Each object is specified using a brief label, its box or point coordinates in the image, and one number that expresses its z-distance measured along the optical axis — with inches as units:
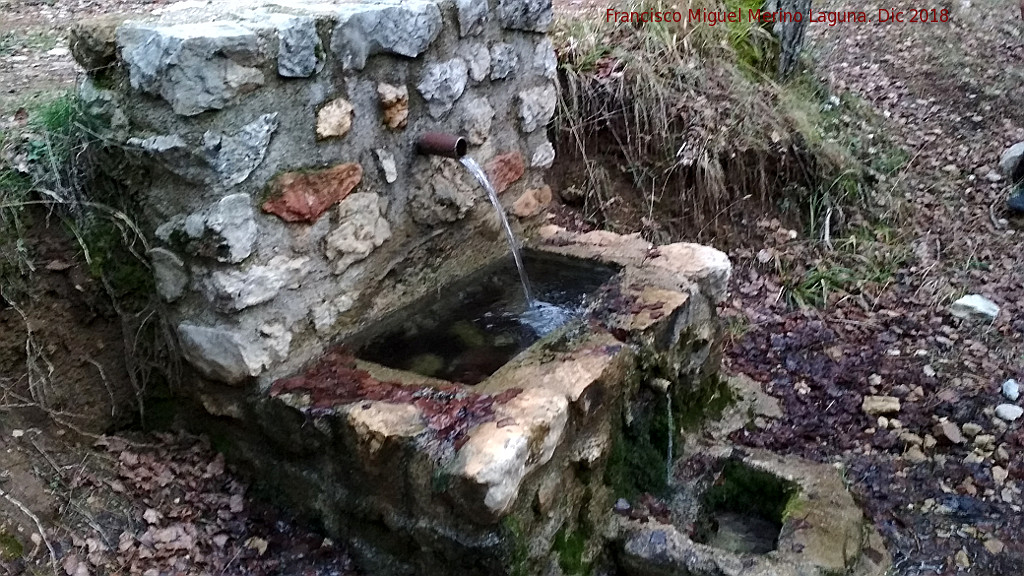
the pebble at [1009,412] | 117.8
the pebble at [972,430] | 115.4
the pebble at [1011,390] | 122.4
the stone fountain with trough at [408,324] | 77.6
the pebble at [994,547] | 95.7
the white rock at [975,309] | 143.5
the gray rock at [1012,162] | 180.4
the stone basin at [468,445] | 75.2
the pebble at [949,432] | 113.7
